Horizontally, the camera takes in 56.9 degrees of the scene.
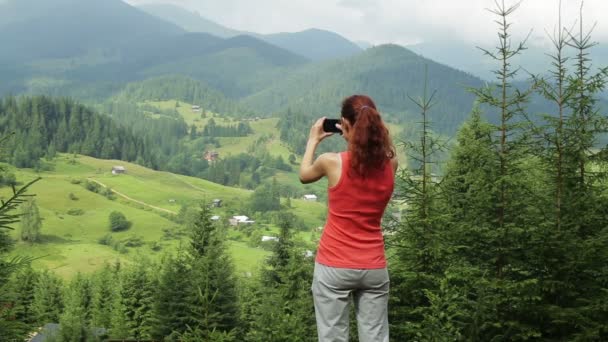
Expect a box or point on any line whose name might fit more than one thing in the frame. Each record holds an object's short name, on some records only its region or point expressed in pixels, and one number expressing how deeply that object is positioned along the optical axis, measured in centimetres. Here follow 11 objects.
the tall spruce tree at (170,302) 3117
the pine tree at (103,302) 4831
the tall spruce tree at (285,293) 1184
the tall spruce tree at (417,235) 1138
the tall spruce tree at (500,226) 954
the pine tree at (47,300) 5510
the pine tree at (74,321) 3675
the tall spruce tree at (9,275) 739
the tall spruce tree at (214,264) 2889
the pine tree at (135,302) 3956
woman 502
